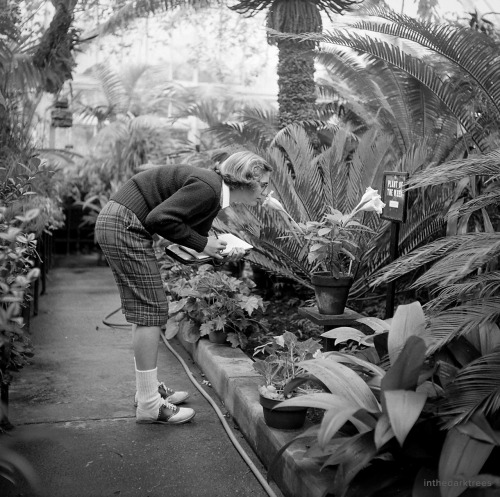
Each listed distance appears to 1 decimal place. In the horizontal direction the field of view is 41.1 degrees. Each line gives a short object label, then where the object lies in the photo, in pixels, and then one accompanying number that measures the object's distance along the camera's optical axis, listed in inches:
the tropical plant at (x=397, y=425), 86.1
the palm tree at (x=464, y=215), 98.7
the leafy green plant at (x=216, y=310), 185.6
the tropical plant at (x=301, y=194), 213.8
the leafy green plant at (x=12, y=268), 118.4
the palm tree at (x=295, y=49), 287.3
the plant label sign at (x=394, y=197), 150.3
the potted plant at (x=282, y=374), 121.0
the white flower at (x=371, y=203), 157.3
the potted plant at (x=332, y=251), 153.9
